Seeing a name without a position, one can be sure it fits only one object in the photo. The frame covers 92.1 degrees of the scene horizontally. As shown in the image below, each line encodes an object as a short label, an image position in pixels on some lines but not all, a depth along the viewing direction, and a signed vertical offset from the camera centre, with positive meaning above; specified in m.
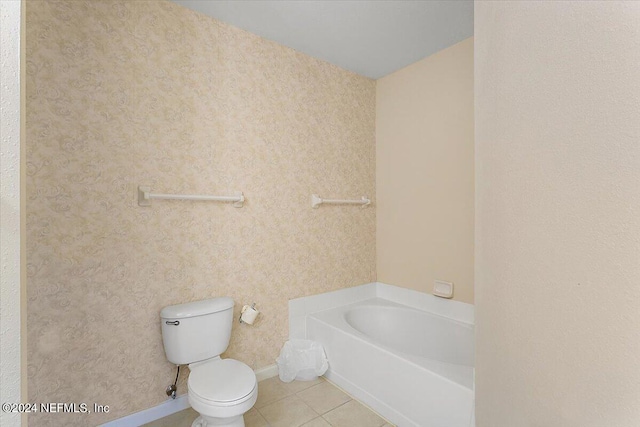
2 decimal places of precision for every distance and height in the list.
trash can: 2.23 -1.10
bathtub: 1.53 -0.93
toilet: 1.45 -0.84
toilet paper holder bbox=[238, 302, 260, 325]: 2.10 -0.67
